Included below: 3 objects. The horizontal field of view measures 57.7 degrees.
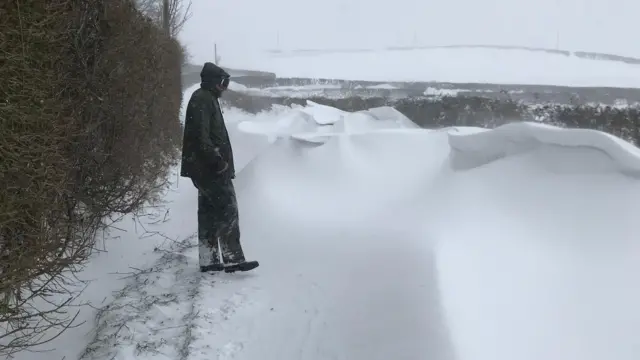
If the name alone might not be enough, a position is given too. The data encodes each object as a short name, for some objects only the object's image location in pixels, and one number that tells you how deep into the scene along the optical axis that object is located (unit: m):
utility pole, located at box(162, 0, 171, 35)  9.13
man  4.73
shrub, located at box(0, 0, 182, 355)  2.93
